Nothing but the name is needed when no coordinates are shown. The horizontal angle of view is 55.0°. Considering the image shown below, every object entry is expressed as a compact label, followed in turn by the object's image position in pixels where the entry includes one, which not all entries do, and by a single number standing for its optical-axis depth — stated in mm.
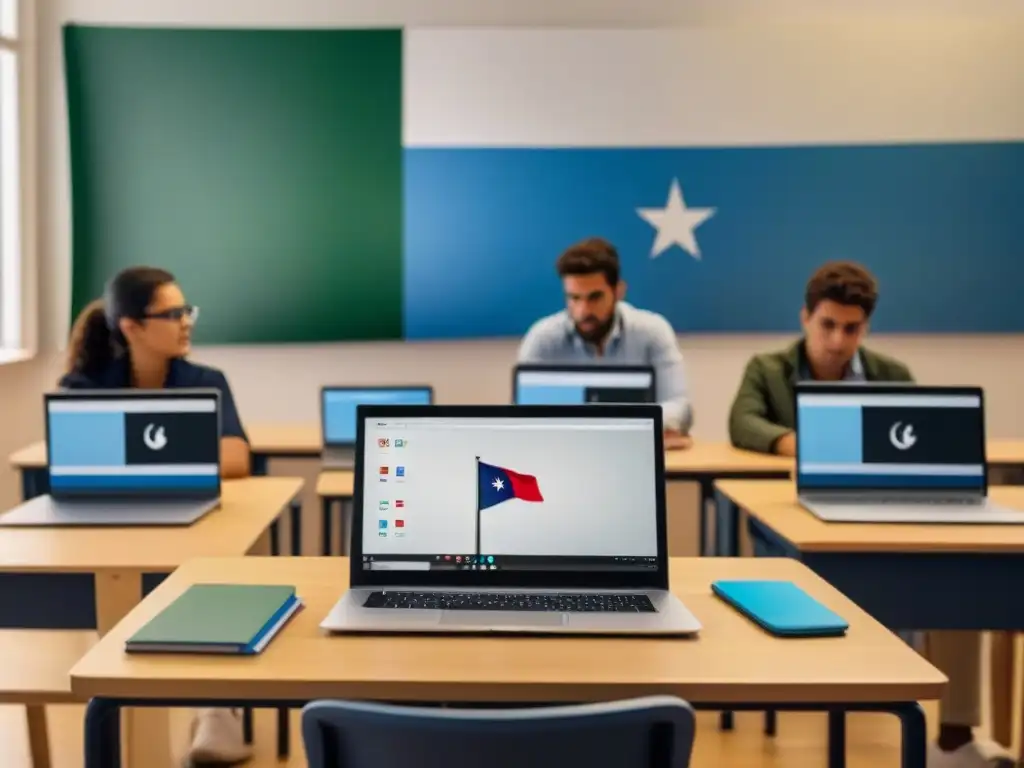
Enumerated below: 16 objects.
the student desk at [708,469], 3047
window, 4332
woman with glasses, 2850
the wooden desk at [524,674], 1308
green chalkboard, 4422
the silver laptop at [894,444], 2426
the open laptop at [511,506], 1597
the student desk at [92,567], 1923
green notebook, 1397
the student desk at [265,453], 3248
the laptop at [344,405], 3312
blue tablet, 1480
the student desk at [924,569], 2104
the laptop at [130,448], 2350
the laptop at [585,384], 3145
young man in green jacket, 2652
